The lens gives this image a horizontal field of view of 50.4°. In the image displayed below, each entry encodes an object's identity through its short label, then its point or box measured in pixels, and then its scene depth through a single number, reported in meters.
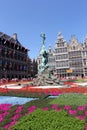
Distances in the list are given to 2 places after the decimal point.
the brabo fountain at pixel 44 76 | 14.47
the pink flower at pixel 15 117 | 4.46
